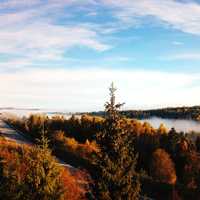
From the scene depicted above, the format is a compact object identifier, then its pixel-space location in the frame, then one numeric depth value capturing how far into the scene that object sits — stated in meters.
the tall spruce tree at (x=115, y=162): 14.89
